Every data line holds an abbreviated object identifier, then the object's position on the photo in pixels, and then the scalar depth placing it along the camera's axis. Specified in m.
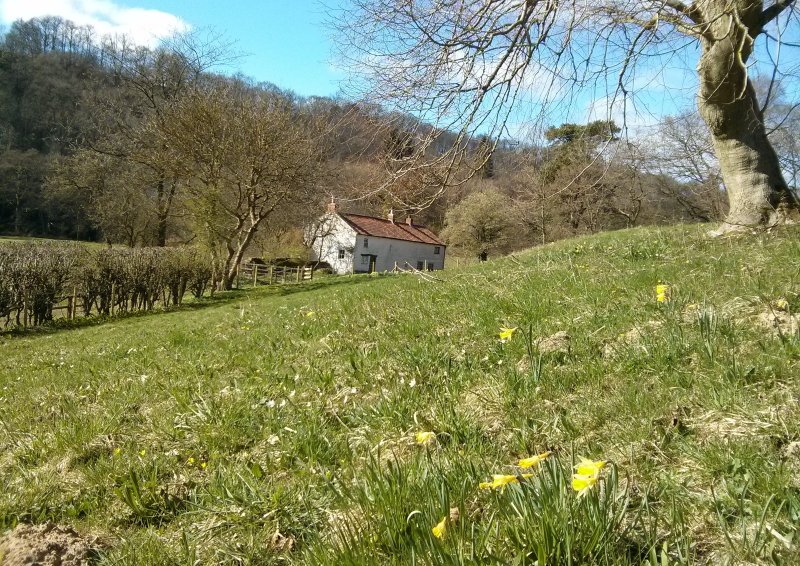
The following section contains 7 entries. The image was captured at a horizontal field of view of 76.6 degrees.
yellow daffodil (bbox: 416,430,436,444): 2.00
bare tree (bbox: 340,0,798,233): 5.38
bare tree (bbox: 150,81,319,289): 28.36
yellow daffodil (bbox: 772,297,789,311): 3.07
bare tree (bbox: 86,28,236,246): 38.22
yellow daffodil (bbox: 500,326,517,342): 2.95
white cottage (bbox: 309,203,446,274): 53.88
